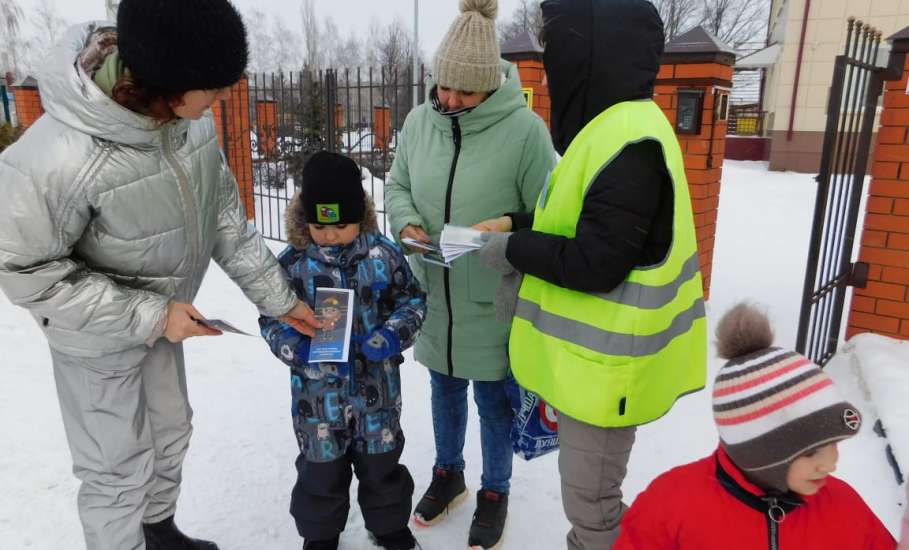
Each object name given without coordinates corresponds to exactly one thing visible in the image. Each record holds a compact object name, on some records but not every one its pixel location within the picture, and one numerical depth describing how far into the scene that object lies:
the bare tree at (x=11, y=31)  26.70
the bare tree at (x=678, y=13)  32.17
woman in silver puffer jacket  1.51
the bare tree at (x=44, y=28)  32.75
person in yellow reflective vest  1.51
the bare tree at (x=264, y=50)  44.84
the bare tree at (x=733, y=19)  32.91
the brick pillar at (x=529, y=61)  4.70
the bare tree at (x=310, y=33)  33.47
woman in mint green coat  2.17
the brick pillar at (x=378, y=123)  8.63
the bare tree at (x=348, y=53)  47.44
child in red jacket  1.25
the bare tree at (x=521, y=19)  35.91
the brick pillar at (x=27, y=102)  10.92
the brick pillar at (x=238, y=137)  7.84
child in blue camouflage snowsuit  2.06
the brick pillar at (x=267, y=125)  8.56
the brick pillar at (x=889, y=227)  3.40
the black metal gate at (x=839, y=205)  3.07
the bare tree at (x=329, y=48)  45.00
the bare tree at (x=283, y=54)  47.19
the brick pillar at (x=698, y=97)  3.84
